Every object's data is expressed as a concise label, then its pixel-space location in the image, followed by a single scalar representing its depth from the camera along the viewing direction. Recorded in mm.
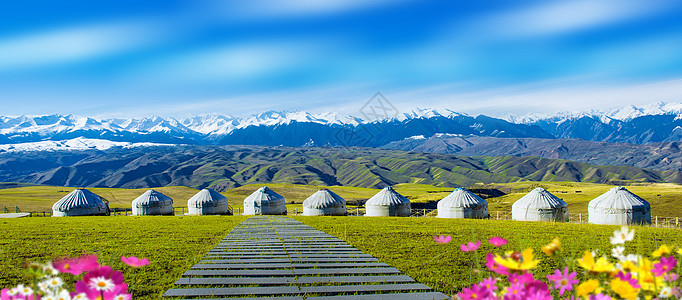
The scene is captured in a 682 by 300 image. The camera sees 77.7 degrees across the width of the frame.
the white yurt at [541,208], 38438
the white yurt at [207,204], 51594
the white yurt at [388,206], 45938
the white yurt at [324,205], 47469
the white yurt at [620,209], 35250
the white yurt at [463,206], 42531
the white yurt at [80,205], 48688
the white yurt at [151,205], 51344
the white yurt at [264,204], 50000
